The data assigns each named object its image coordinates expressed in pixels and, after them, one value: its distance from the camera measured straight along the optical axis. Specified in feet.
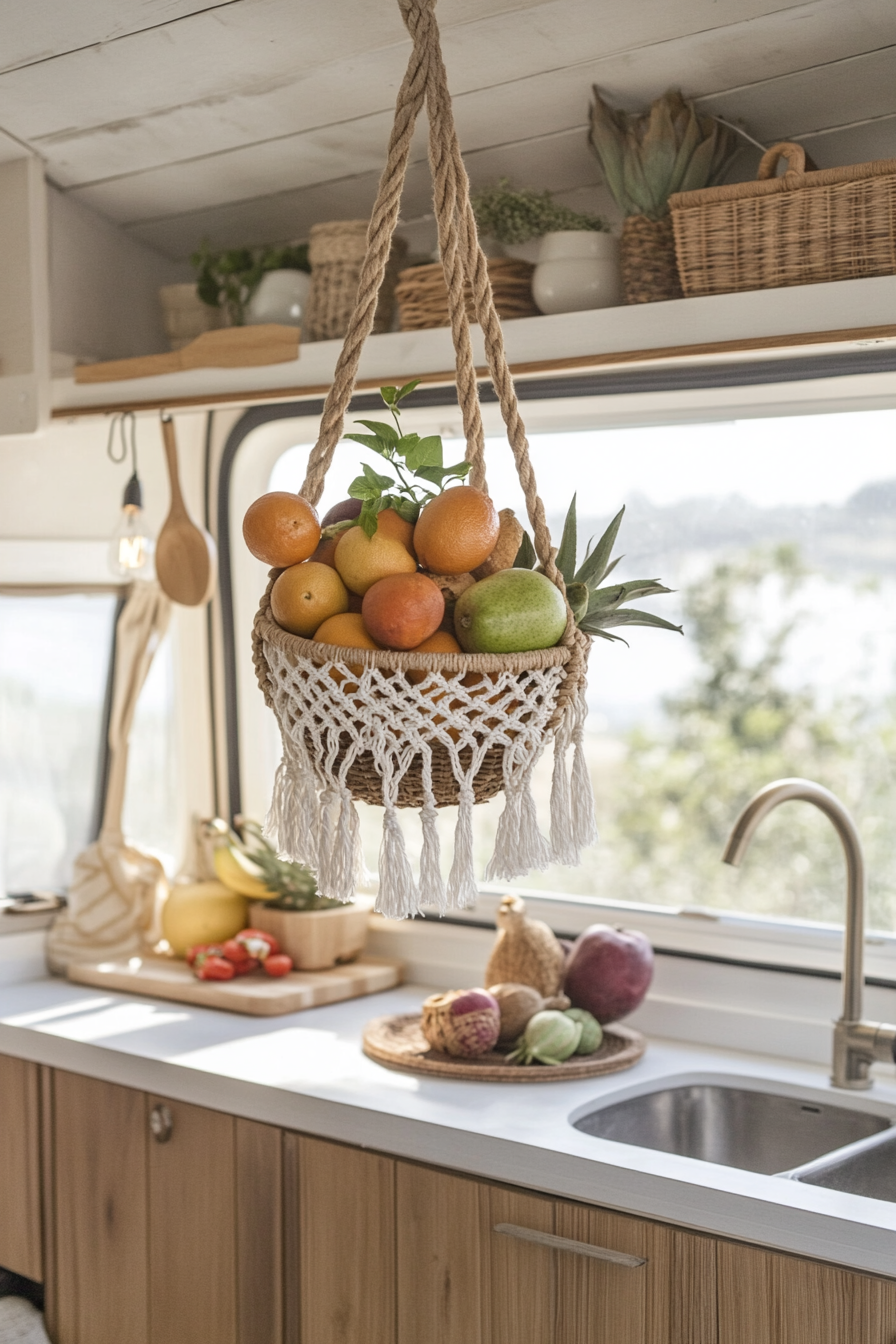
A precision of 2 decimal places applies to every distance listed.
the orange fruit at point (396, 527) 3.83
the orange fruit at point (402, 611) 3.56
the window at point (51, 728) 8.70
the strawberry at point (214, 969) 7.55
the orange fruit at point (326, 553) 3.91
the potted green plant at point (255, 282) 7.32
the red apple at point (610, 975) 6.51
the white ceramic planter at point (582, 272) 6.20
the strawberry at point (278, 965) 7.63
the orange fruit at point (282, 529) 3.78
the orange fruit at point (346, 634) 3.68
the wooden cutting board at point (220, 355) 7.02
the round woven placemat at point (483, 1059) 6.03
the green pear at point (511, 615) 3.62
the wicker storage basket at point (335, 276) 6.95
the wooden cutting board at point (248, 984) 7.23
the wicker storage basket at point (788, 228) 5.33
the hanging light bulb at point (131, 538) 7.63
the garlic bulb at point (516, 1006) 6.35
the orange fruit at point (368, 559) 3.74
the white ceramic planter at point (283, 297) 7.32
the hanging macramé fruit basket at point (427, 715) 3.63
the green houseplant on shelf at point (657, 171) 5.89
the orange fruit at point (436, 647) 3.63
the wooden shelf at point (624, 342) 5.39
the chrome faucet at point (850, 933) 5.98
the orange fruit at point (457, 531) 3.69
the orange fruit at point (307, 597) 3.76
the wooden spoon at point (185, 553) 7.86
